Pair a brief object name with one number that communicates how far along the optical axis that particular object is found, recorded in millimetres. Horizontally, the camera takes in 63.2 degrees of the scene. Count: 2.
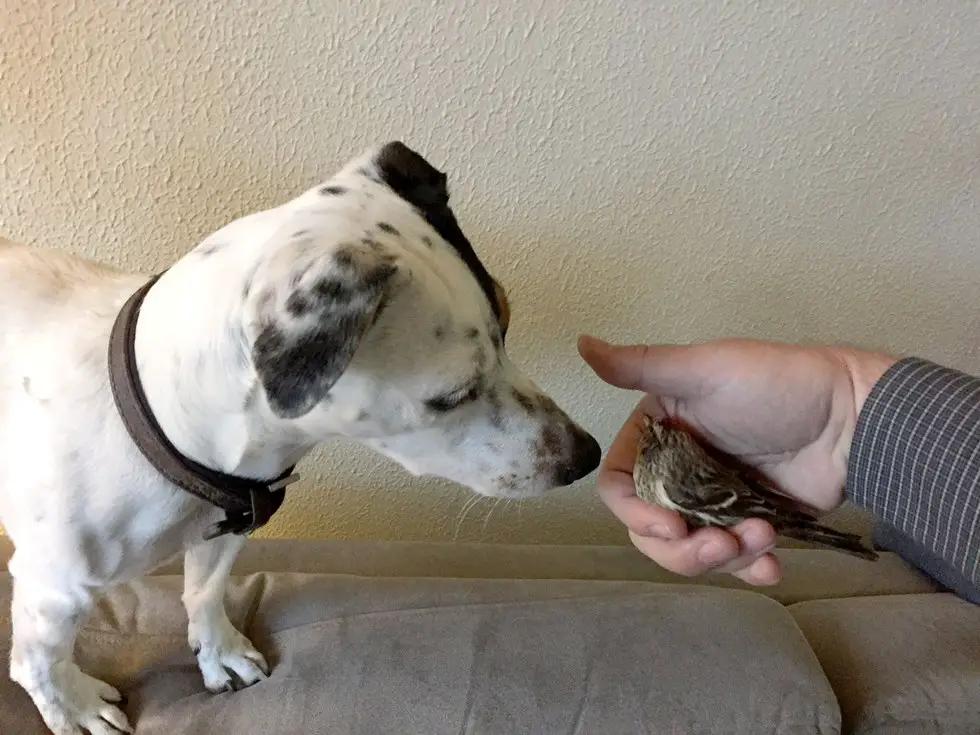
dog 642
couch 919
